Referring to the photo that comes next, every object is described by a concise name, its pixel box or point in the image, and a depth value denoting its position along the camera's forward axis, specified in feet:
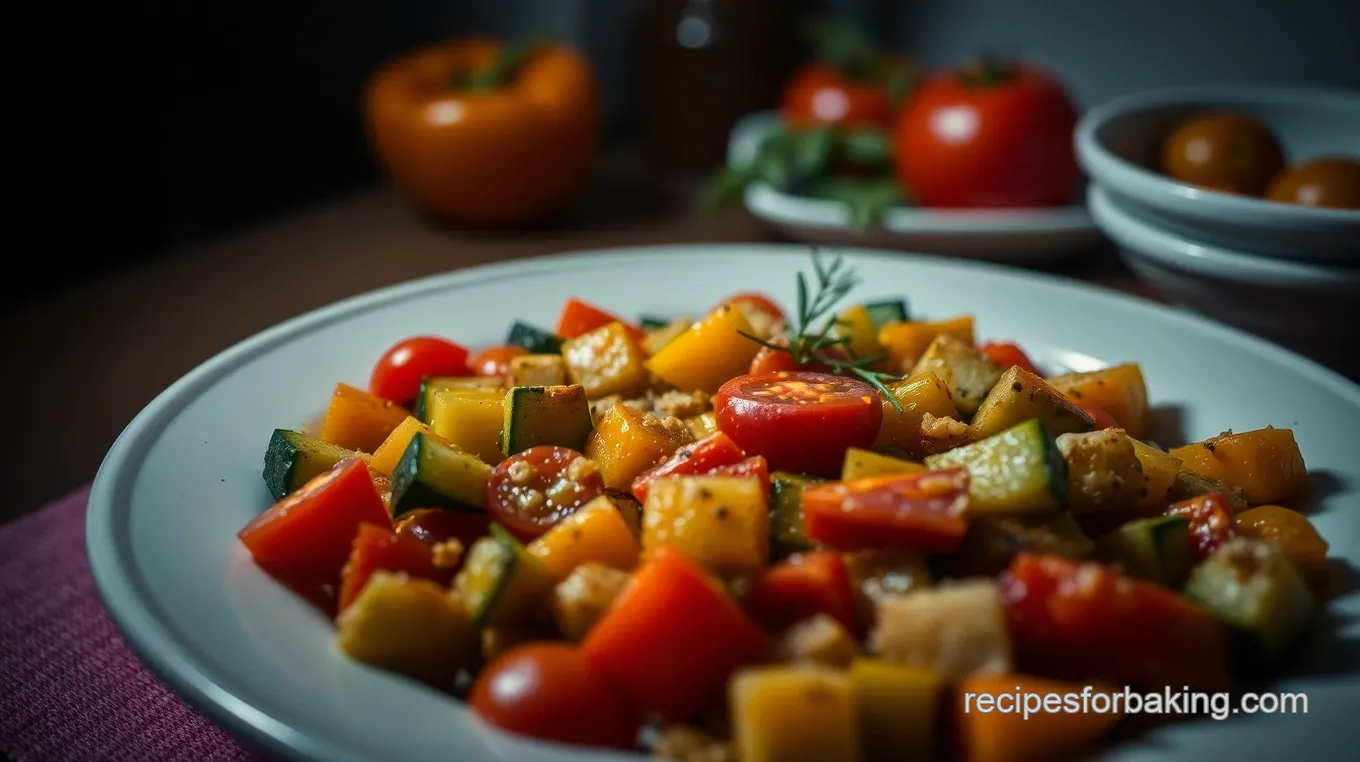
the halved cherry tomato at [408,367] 1.23
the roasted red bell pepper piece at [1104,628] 0.86
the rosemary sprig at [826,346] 1.15
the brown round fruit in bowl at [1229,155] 1.58
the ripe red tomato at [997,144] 1.84
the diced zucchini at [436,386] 1.13
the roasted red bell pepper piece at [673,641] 0.85
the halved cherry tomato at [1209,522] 0.98
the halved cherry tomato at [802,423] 1.03
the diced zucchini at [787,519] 0.97
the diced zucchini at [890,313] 1.33
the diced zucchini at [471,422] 1.11
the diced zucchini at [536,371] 1.20
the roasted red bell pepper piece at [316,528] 0.97
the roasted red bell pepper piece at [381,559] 0.94
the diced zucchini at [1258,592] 0.89
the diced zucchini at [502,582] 0.90
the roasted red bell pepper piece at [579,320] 1.31
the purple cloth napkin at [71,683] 0.96
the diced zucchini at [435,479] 0.98
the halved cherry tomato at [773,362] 1.17
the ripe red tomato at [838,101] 2.13
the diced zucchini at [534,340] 1.27
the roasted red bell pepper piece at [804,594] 0.89
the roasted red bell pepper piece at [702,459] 1.02
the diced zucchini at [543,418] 1.07
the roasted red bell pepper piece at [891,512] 0.91
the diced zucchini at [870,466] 0.97
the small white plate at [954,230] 1.73
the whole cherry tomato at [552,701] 0.83
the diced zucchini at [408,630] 0.88
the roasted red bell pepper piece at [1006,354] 1.25
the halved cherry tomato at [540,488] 1.00
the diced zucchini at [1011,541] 0.93
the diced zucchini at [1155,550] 0.94
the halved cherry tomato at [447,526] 1.02
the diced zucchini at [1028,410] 1.07
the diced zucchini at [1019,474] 0.95
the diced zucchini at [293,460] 1.05
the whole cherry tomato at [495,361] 1.24
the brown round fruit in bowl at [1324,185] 1.41
